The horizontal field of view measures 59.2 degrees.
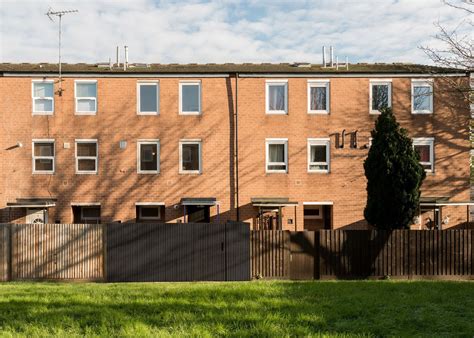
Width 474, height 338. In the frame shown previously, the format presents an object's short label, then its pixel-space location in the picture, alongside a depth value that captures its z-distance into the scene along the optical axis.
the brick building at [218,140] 21.86
